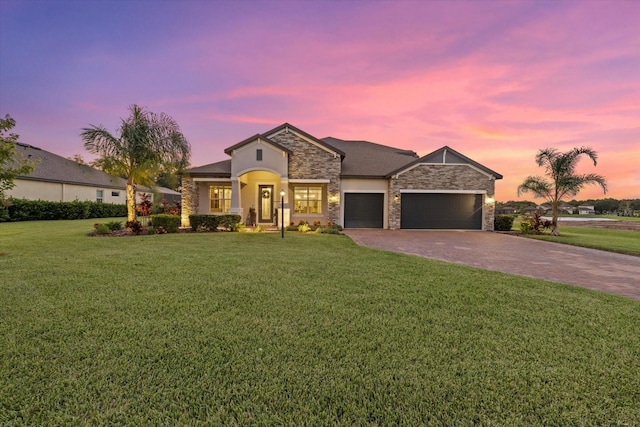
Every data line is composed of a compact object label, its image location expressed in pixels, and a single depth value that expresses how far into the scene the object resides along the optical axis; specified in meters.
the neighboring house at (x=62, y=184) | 20.58
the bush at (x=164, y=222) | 12.75
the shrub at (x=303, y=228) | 14.33
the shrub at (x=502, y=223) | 16.45
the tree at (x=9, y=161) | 7.62
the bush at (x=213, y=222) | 13.25
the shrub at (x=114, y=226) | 12.73
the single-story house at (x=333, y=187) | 15.39
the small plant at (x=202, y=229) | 13.24
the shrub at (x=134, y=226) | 12.32
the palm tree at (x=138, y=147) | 12.60
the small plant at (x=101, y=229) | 12.03
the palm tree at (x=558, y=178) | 14.39
